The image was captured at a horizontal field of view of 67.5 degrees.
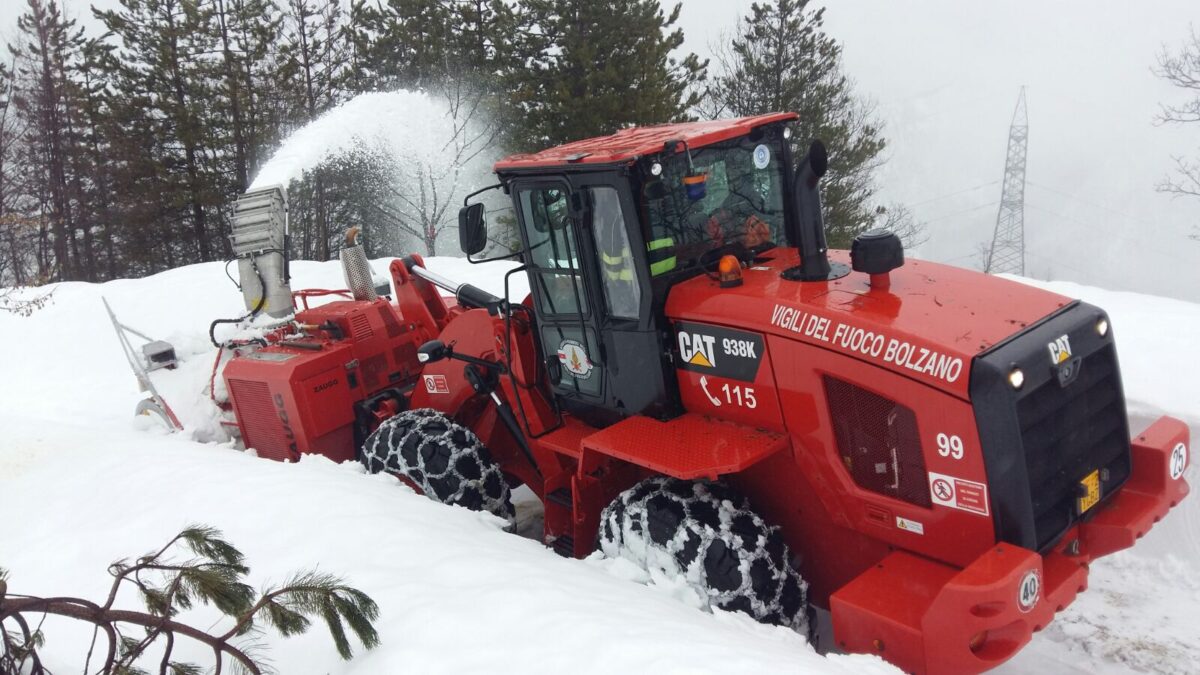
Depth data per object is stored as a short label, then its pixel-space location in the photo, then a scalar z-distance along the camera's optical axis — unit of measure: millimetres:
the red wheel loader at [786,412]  3793
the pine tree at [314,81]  27031
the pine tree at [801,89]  24125
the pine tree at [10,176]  28047
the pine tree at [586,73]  21578
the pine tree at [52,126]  29531
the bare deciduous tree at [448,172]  22203
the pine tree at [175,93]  26312
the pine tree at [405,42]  23172
